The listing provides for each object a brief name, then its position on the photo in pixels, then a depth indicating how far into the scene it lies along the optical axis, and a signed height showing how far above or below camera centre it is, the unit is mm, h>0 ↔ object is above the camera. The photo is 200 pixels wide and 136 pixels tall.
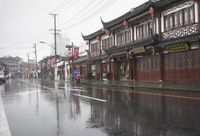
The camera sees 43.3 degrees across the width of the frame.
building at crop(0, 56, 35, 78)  151500 +5910
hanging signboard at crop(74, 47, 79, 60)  51562 +4341
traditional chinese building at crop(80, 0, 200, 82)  21719 +3054
